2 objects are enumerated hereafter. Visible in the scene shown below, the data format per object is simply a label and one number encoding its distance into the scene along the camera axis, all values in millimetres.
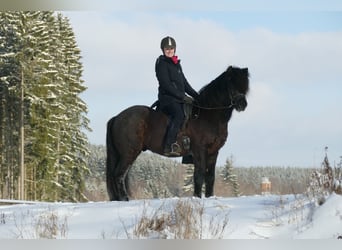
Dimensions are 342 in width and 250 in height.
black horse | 16375
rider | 16141
